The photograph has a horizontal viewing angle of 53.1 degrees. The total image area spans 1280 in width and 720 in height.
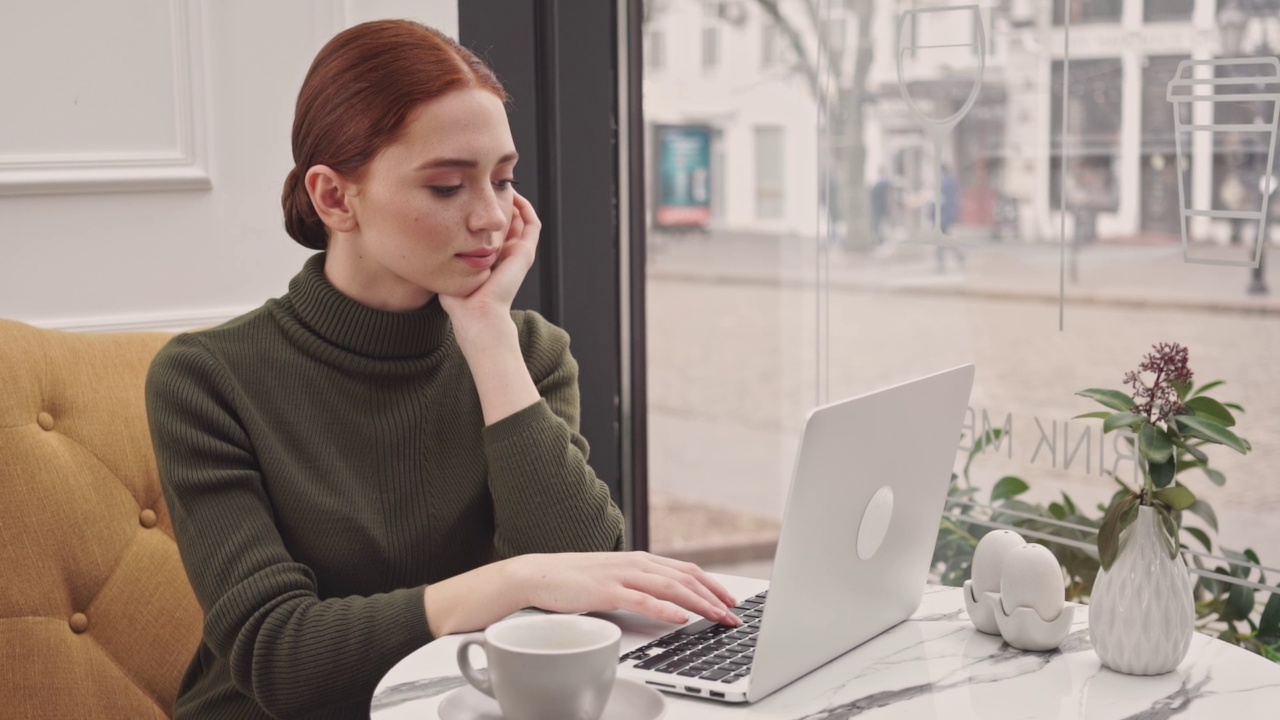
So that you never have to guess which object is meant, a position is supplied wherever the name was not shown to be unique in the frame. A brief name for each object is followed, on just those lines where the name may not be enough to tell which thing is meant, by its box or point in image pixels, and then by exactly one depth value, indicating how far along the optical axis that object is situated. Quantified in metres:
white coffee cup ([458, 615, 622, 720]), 0.89
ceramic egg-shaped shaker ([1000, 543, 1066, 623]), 1.15
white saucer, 0.96
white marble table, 1.01
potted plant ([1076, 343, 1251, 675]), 1.09
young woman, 1.36
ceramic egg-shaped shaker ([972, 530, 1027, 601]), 1.18
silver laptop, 0.99
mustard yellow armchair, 1.53
